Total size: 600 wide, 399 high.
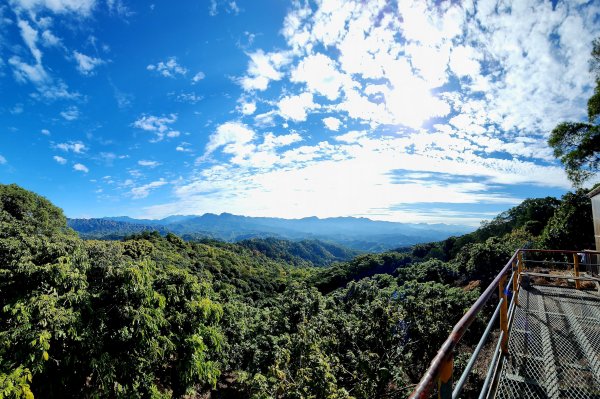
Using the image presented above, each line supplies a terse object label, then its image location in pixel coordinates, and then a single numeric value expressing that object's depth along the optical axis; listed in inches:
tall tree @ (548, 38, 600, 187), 477.1
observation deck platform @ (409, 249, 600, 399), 62.2
